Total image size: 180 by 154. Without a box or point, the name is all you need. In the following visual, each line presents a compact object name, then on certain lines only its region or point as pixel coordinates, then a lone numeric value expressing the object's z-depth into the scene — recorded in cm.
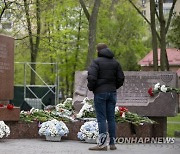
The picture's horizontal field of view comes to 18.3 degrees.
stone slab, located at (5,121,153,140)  1305
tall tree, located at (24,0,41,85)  3123
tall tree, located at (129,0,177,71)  2761
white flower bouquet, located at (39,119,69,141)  1237
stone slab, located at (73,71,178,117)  1398
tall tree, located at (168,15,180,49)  2309
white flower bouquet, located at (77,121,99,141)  1213
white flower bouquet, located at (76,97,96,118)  1353
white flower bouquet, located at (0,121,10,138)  1199
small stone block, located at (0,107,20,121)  1291
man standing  1063
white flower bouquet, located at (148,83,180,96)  1378
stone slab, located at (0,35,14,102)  1430
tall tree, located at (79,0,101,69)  2575
